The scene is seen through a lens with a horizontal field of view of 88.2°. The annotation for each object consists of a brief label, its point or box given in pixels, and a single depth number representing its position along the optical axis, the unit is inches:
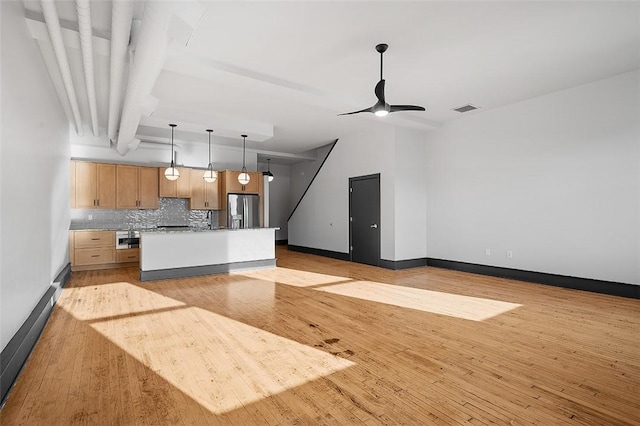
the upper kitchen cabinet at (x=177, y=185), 322.7
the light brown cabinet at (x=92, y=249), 271.4
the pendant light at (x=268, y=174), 374.3
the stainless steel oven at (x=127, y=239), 287.7
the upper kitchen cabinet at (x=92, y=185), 285.1
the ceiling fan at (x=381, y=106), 162.6
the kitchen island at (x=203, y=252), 233.5
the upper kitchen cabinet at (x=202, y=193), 341.4
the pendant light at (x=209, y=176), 289.7
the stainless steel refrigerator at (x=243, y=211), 352.5
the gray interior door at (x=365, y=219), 301.3
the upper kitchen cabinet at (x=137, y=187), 304.7
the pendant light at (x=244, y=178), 312.8
